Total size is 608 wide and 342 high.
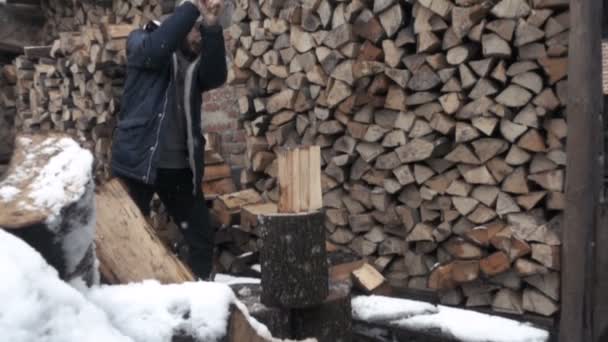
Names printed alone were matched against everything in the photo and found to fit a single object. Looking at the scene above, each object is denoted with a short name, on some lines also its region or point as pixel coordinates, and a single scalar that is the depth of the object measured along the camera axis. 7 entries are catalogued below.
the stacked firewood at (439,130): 3.03
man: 3.09
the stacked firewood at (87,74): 4.69
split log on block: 2.37
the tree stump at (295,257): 2.41
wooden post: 2.86
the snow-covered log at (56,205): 1.30
